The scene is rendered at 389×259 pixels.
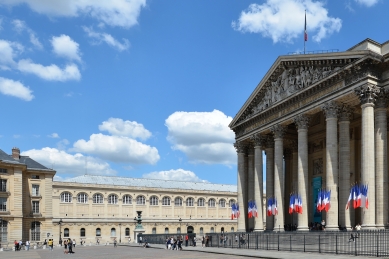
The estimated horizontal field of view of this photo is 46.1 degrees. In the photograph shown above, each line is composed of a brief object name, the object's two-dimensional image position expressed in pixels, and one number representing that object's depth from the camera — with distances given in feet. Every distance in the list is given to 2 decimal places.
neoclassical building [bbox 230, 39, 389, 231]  120.47
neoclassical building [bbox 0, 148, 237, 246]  242.58
